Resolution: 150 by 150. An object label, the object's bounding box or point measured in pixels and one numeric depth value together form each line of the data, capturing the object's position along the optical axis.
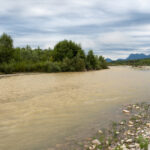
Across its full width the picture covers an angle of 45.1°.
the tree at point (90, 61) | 65.92
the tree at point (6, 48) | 52.58
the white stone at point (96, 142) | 5.14
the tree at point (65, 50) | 65.12
